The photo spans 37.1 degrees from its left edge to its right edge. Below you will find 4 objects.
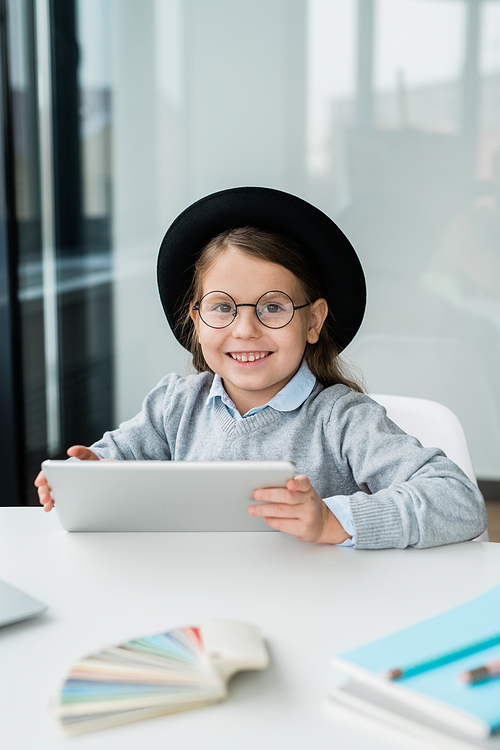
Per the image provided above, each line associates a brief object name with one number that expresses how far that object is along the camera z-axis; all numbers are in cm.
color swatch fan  56
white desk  56
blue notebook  53
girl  120
